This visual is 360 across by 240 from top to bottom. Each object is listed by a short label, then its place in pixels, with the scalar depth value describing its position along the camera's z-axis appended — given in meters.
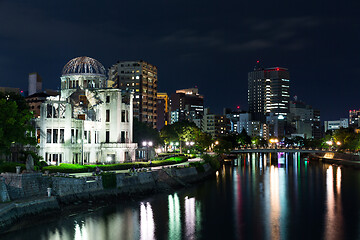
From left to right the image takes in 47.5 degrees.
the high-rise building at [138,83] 185.50
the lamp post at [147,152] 93.90
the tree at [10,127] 52.69
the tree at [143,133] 112.94
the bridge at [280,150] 160.50
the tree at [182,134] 136.62
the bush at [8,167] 50.69
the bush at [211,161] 105.62
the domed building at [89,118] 73.69
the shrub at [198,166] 88.56
